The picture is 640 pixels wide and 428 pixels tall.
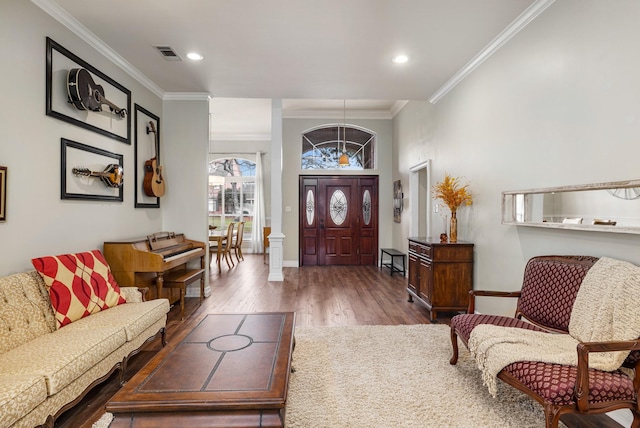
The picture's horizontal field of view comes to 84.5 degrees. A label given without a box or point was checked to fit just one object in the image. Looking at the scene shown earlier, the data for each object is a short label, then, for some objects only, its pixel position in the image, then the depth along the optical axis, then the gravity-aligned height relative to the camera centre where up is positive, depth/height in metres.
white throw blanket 1.77 -0.66
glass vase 4.04 -0.19
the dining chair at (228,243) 7.51 -0.68
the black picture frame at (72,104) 2.74 +0.99
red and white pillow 2.42 -0.55
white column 6.06 +0.22
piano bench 3.90 -0.78
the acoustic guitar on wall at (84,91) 2.90 +1.04
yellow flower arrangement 3.93 +0.19
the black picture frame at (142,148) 4.16 +0.79
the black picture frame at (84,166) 2.92 +0.34
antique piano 3.48 -0.53
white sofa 1.61 -0.78
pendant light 6.99 +1.50
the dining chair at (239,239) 8.08 -0.64
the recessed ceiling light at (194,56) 3.58 +1.60
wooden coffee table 1.44 -0.78
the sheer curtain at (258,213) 9.67 -0.04
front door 7.72 -0.21
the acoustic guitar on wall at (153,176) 4.30 +0.43
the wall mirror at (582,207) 1.96 +0.03
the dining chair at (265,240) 8.58 -0.73
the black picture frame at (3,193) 2.30 +0.12
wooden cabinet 3.81 -0.70
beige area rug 2.02 -1.19
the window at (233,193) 9.92 +0.52
